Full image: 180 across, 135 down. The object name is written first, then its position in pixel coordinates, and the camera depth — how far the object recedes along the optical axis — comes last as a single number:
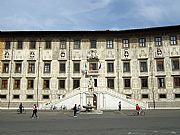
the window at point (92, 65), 38.97
